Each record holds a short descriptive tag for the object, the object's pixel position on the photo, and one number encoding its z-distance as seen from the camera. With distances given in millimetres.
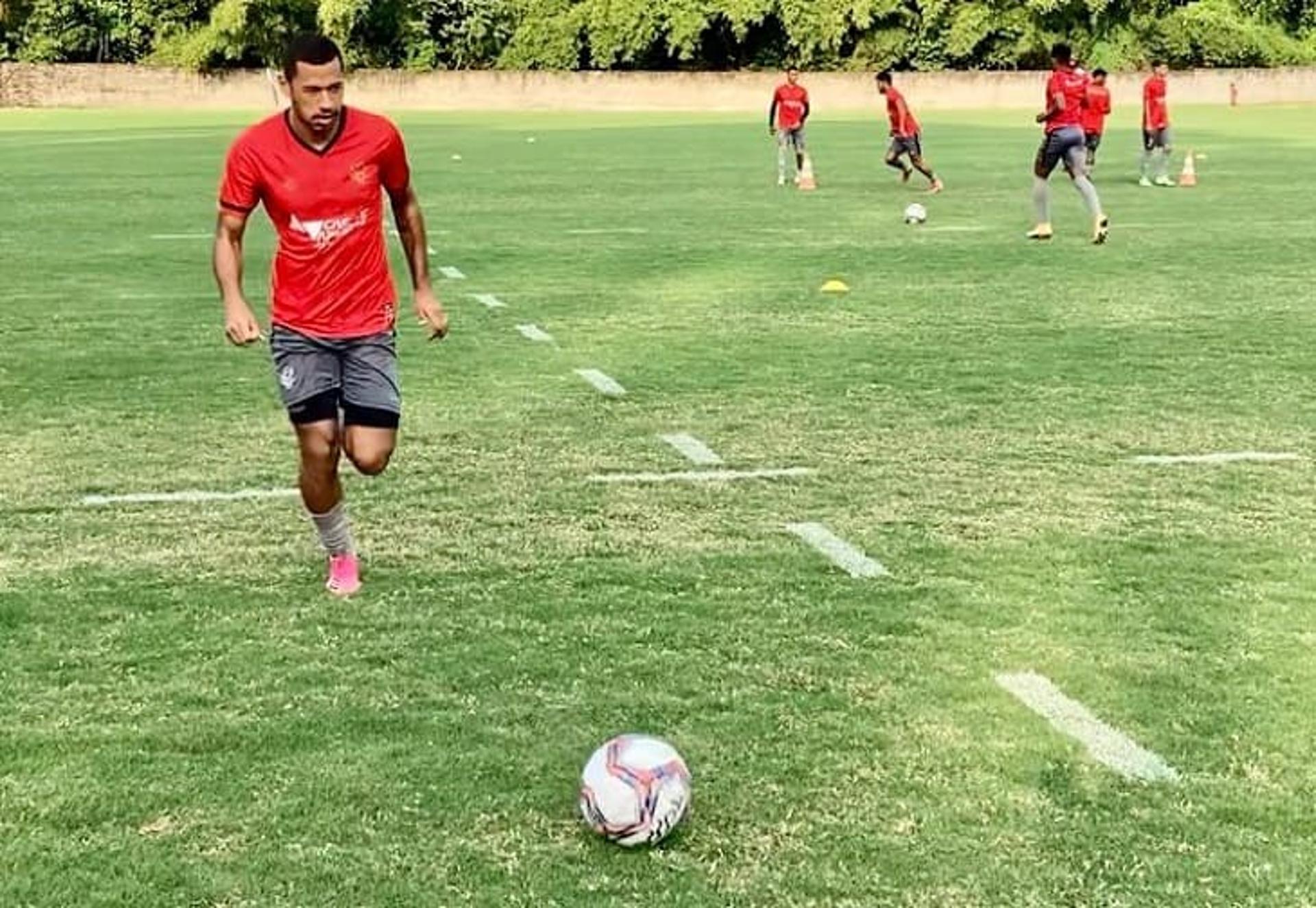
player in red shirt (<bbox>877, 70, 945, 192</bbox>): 25984
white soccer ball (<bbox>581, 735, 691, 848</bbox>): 4121
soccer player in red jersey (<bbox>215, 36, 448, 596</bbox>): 6027
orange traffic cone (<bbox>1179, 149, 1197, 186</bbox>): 27016
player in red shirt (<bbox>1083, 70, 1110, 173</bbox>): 25578
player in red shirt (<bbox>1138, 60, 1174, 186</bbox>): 26578
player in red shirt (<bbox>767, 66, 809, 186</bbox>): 27328
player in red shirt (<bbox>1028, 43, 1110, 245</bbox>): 18516
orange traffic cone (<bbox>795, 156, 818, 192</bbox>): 26736
